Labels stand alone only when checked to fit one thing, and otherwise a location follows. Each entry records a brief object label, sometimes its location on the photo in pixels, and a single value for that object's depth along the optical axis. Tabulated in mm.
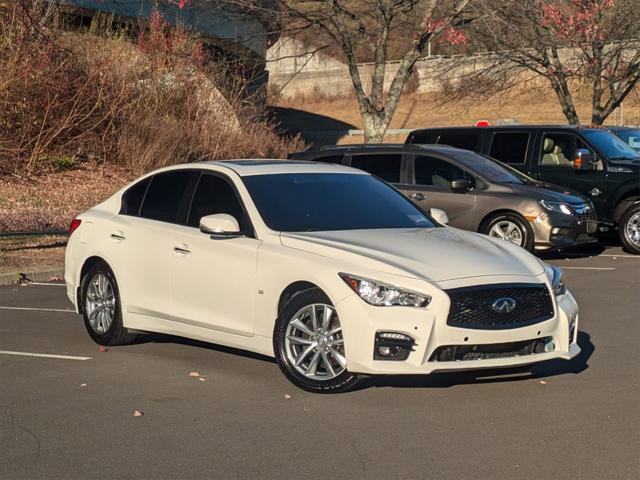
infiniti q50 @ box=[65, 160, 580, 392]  6977
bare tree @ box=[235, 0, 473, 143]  24297
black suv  17484
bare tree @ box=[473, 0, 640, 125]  28906
